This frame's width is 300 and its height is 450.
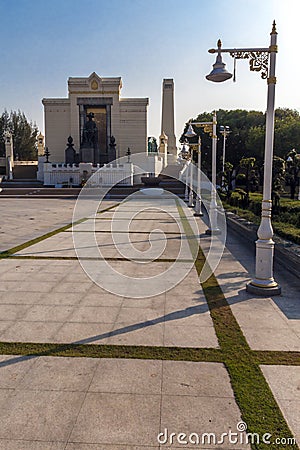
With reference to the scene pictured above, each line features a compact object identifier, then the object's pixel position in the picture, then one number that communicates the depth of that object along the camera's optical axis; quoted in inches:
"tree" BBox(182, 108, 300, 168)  1557.6
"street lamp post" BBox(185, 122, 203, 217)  690.2
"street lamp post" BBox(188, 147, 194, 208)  911.5
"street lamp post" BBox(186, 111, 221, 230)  478.0
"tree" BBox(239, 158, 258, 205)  831.7
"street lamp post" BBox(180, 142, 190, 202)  833.2
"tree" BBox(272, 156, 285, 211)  714.0
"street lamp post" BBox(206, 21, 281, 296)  248.1
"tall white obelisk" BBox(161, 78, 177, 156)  2380.7
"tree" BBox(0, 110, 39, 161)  2452.0
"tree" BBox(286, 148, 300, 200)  1061.1
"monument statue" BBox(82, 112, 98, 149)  1869.8
